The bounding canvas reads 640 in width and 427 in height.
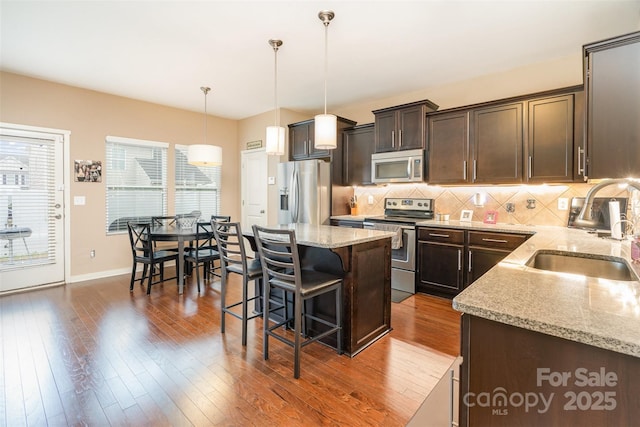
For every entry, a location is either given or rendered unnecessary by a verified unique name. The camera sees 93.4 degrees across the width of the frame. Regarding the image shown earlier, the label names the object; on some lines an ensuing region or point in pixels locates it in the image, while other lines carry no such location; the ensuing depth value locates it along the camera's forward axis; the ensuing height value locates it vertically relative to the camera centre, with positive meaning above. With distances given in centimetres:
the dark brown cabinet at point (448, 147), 370 +78
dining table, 383 -37
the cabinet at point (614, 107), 155 +54
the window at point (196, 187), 541 +41
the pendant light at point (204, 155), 415 +76
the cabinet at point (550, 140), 305 +73
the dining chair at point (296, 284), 208 -55
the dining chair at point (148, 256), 384 -63
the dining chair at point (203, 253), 395 -62
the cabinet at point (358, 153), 466 +89
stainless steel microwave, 396 +60
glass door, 383 +1
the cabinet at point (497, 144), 335 +75
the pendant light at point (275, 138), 301 +71
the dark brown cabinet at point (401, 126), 394 +114
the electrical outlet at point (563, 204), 330 +6
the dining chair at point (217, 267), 449 -91
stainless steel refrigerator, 466 +29
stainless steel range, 384 -32
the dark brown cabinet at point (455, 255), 322 -52
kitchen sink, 166 -33
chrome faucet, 141 +9
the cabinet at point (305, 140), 489 +118
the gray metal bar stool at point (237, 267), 253 -52
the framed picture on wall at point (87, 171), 433 +56
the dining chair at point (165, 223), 494 -24
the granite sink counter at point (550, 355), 73 -39
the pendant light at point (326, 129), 259 +69
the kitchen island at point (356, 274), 236 -54
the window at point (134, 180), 466 +46
